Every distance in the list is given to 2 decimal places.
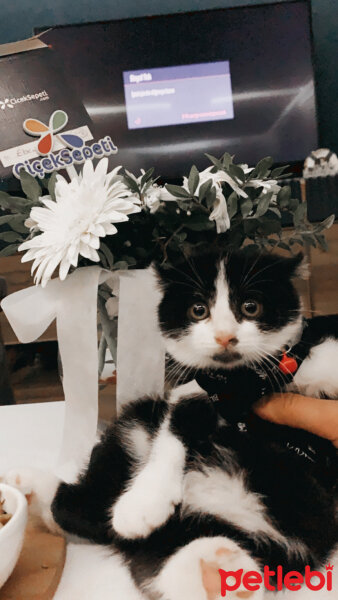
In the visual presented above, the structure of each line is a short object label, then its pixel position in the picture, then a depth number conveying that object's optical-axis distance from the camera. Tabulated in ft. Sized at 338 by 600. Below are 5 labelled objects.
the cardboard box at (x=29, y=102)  2.12
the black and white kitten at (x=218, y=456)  1.43
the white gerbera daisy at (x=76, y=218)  1.78
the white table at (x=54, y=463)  1.50
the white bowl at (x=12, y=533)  1.38
